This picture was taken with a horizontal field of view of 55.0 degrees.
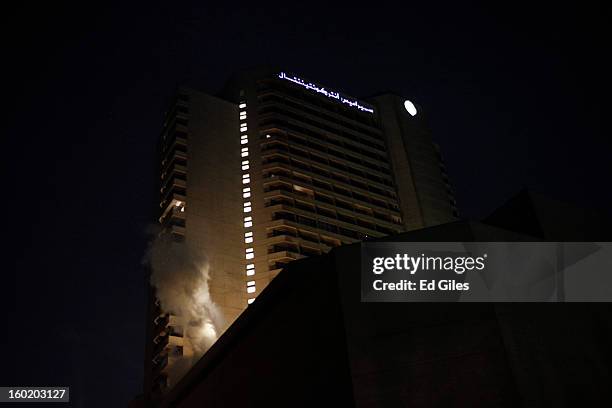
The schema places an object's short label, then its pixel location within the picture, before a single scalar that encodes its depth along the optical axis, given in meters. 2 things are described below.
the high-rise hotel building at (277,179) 65.00
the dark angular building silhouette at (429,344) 22.53
